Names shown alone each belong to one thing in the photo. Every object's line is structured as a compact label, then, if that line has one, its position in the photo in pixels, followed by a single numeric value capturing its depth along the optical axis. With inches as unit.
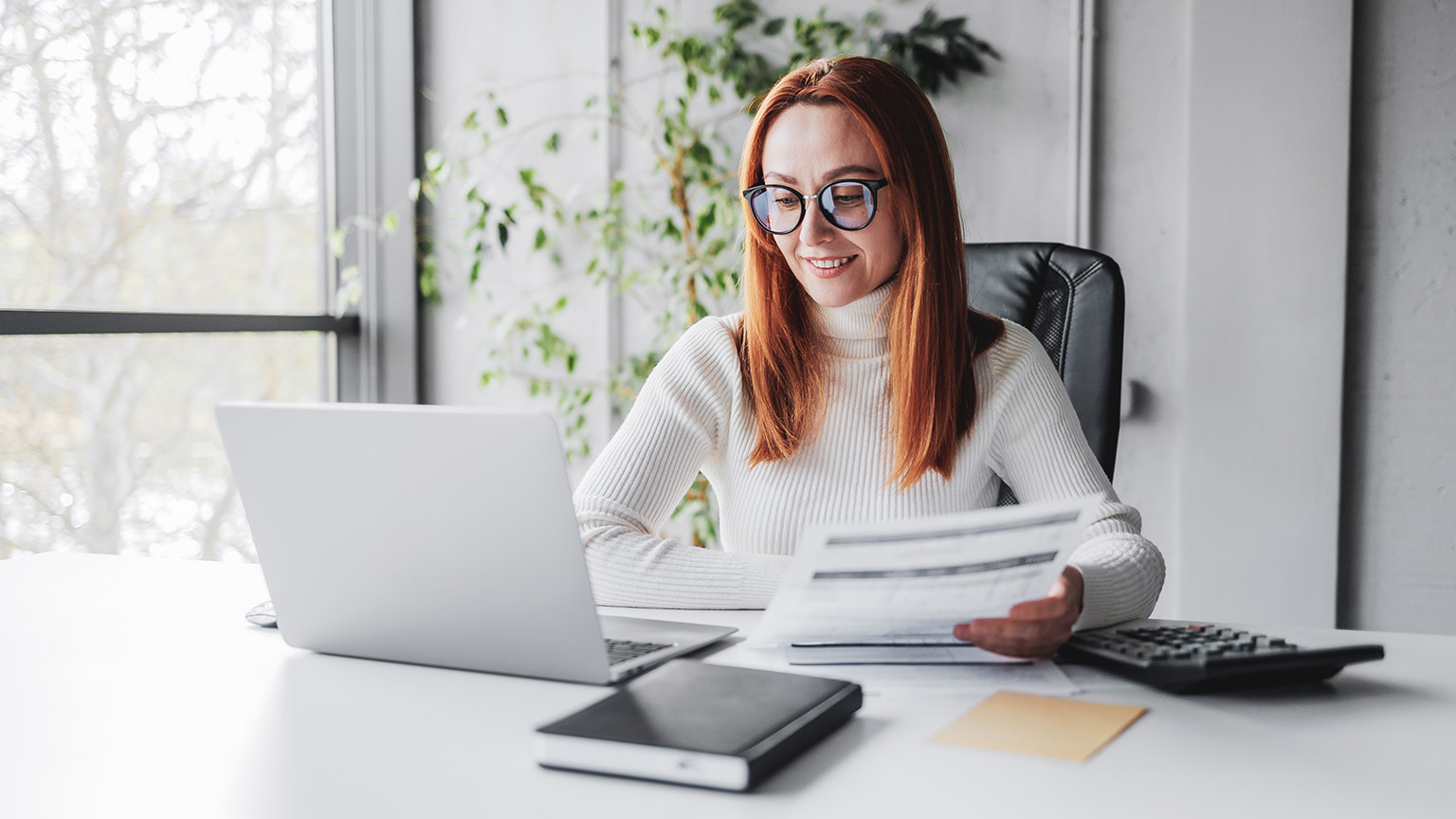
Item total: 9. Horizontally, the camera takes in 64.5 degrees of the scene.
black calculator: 33.5
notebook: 27.4
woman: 56.4
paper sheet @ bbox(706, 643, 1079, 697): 35.0
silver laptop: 33.5
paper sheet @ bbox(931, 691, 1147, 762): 29.9
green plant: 107.7
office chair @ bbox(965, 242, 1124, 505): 63.9
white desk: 26.6
